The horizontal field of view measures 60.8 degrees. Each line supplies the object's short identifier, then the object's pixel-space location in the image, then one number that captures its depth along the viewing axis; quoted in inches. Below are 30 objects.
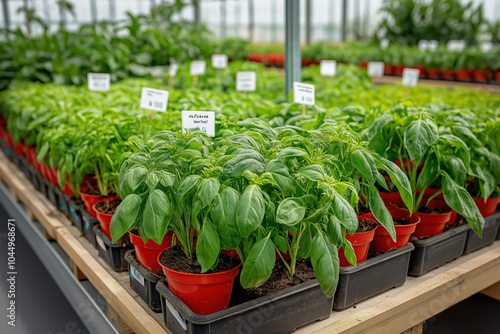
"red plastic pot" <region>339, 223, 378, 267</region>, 53.1
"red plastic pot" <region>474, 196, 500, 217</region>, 71.0
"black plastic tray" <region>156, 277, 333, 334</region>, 44.7
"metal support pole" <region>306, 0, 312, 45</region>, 393.4
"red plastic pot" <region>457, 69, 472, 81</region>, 204.5
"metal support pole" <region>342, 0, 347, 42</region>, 393.7
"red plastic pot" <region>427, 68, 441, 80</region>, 218.2
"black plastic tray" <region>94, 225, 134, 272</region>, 63.5
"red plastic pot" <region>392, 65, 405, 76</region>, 231.0
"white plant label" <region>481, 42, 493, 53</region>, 209.7
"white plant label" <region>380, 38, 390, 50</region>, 318.0
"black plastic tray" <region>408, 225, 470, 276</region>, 62.1
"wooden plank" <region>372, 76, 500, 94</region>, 188.6
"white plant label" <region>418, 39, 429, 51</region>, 290.5
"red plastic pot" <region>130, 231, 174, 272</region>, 54.0
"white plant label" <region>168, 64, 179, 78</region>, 143.2
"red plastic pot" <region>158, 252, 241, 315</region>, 45.9
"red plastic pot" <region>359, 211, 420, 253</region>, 57.6
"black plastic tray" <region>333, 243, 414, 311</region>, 53.6
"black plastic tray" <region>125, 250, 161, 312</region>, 53.6
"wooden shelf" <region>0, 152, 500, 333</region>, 52.7
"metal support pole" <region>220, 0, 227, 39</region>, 536.5
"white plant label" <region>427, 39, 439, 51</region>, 240.6
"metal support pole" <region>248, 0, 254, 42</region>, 527.9
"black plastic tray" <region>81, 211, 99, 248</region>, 71.3
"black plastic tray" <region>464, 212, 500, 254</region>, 69.9
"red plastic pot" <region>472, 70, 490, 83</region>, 197.8
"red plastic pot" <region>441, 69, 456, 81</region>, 211.5
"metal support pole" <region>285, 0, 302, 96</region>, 89.8
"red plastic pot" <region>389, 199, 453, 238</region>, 63.3
